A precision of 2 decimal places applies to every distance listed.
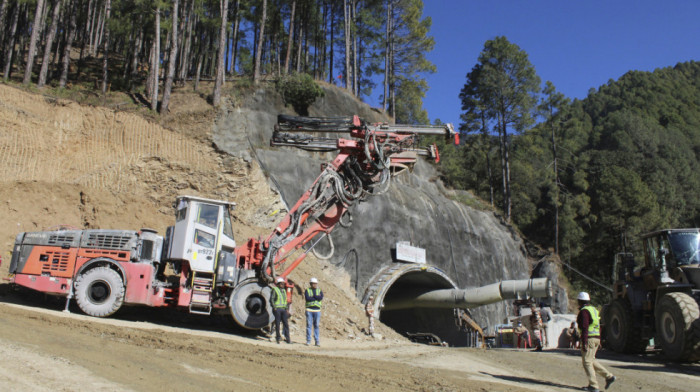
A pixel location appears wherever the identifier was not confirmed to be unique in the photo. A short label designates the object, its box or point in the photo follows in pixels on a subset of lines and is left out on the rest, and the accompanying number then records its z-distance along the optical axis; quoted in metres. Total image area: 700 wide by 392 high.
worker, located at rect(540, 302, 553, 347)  21.97
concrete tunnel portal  22.22
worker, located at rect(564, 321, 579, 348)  18.58
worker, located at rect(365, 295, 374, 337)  17.20
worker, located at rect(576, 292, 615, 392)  8.29
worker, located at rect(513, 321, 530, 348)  21.30
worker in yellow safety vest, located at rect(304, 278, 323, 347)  12.59
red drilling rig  12.14
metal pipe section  18.52
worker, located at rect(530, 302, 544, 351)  20.50
